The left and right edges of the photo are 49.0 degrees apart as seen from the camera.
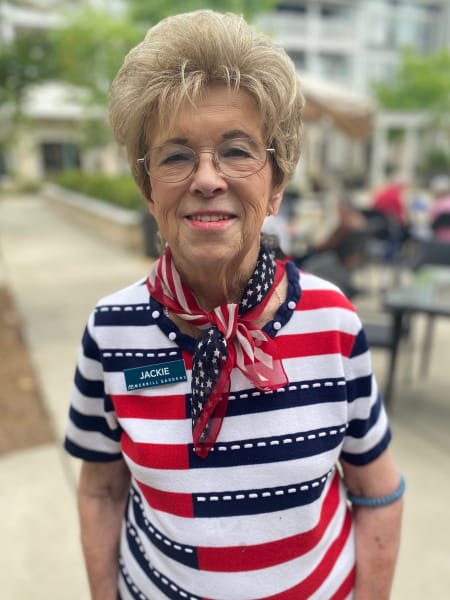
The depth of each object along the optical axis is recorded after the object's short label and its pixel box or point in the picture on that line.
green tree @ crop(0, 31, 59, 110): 5.47
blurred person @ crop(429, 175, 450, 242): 6.45
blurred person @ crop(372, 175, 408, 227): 8.09
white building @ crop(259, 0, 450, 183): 31.09
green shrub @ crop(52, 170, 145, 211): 10.45
